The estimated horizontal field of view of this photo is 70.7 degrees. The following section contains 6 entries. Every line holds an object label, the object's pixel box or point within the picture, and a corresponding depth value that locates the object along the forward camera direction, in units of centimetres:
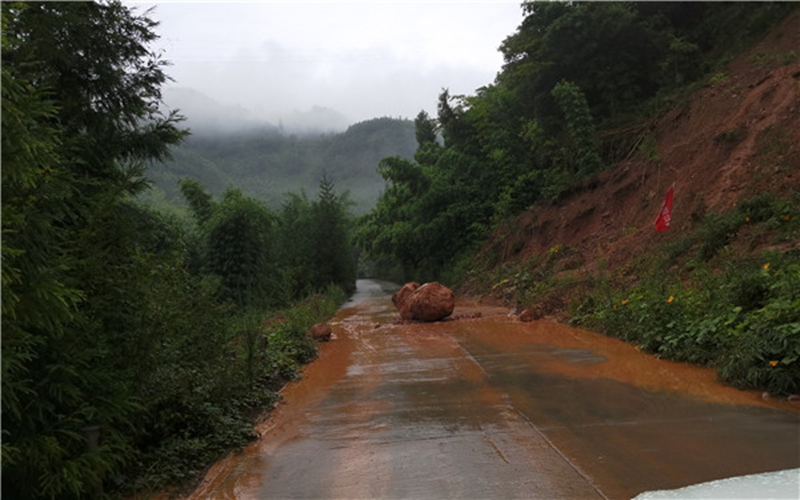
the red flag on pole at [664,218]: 1139
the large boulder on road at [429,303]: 1365
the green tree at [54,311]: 304
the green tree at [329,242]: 3550
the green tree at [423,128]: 4162
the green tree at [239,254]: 2259
